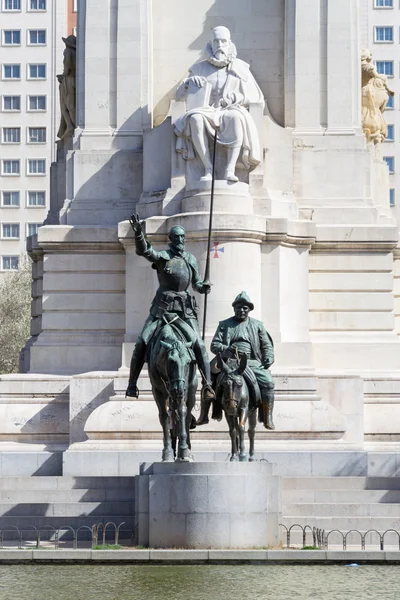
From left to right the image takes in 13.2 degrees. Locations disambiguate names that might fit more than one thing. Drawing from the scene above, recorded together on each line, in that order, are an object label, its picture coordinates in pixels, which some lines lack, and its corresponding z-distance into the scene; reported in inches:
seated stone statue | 1609.3
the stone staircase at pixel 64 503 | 1288.8
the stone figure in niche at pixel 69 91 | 1780.3
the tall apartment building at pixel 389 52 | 3988.7
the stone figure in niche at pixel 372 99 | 1750.7
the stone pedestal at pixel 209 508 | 1179.3
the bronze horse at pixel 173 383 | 1208.8
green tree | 3174.2
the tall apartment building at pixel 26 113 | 4114.2
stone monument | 1551.4
